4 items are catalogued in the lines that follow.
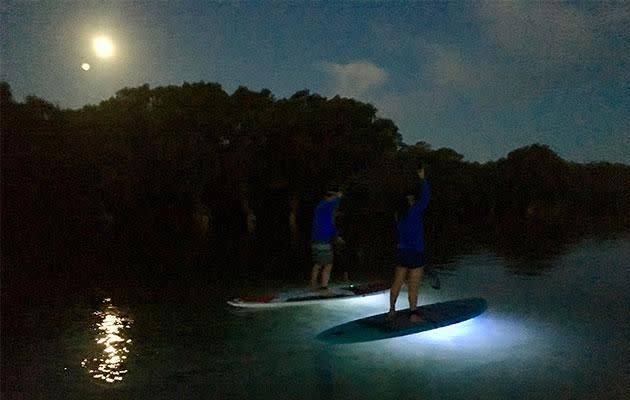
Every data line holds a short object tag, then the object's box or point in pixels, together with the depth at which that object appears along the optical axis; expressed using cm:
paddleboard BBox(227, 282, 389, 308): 1142
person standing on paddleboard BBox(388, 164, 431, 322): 898
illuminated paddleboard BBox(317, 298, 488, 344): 879
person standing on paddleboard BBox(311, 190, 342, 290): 1162
